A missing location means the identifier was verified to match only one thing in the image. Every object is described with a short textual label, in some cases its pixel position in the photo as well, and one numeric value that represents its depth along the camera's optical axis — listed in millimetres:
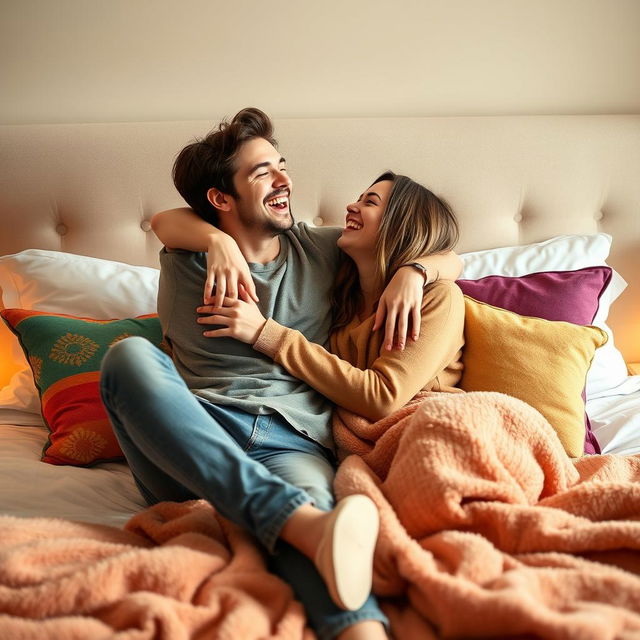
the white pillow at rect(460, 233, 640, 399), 1818
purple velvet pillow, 1615
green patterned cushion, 1452
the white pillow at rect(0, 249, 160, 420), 1777
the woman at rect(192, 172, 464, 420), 1318
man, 893
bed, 1838
